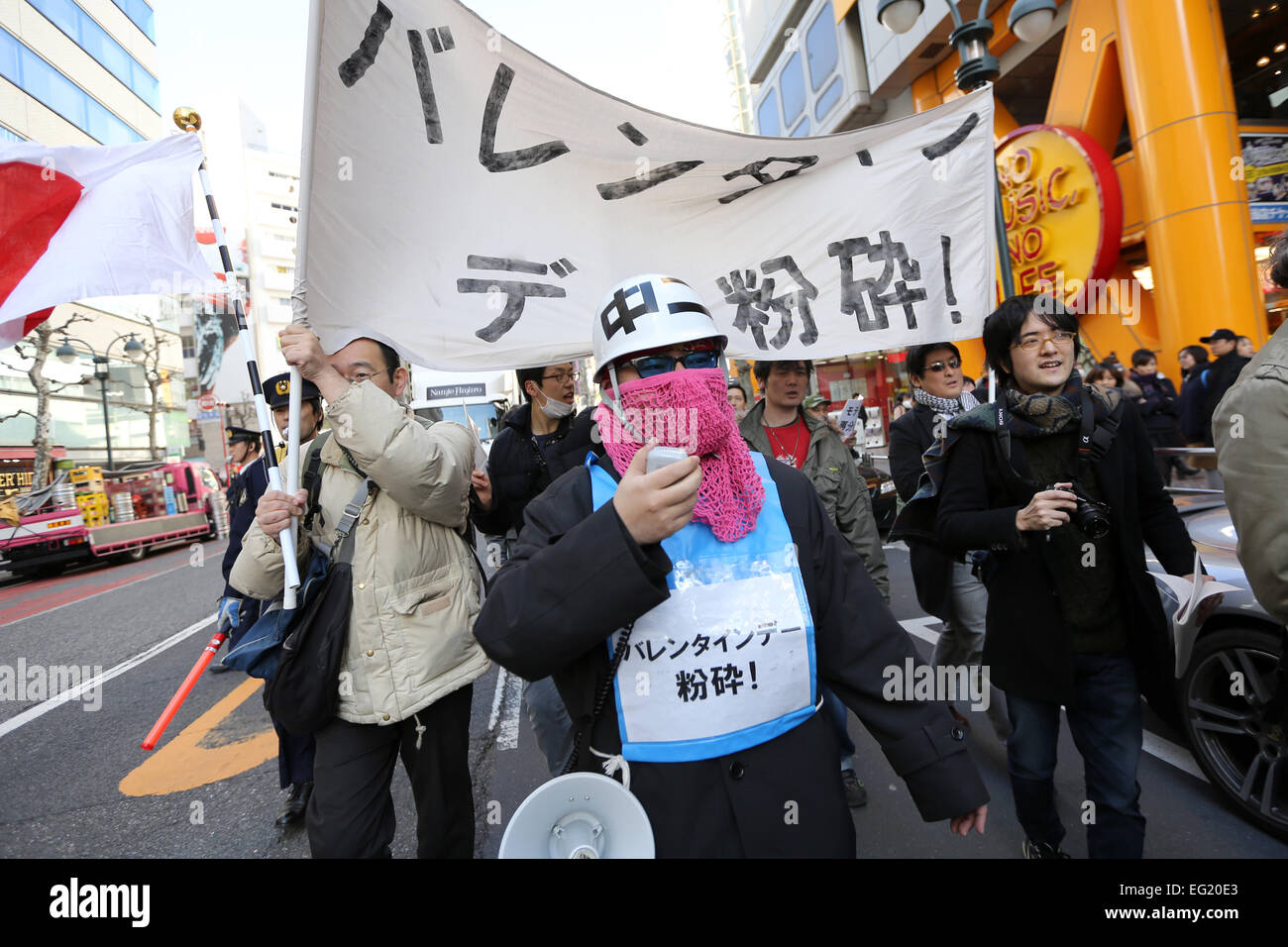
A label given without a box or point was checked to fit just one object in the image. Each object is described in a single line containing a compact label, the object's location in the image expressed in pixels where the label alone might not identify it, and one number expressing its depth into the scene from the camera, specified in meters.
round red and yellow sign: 10.88
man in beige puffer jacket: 1.92
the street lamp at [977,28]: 5.57
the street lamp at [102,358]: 7.46
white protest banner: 2.09
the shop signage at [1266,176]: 9.98
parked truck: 13.63
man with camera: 2.16
